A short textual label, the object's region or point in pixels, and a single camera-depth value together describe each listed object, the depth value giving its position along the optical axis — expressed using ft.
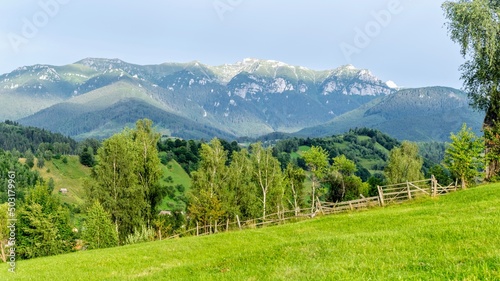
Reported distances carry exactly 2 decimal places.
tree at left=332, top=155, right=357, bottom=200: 345.72
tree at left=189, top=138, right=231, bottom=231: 245.69
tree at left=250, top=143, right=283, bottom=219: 305.73
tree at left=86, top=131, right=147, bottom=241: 210.59
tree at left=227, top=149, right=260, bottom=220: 278.67
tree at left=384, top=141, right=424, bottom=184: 376.85
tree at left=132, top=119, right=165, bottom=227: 214.69
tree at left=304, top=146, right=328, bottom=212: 287.07
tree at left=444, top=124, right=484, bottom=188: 172.55
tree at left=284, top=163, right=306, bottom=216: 335.26
